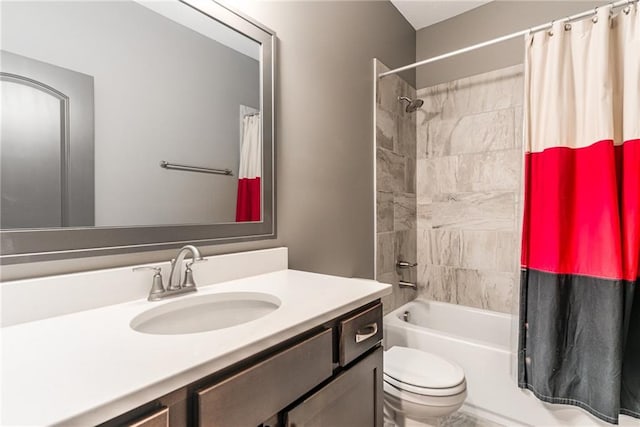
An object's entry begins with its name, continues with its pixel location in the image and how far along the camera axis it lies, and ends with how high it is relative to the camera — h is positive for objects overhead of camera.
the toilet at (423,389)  1.32 -0.75
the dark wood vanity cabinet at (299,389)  0.53 -0.37
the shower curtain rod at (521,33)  1.38 +0.90
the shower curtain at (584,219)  1.29 -0.03
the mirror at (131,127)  0.77 +0.25
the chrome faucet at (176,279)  0.92 -0.21
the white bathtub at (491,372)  1.53 -0.84
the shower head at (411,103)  2.30 +0.78
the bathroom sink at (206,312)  0.88 -0.31
